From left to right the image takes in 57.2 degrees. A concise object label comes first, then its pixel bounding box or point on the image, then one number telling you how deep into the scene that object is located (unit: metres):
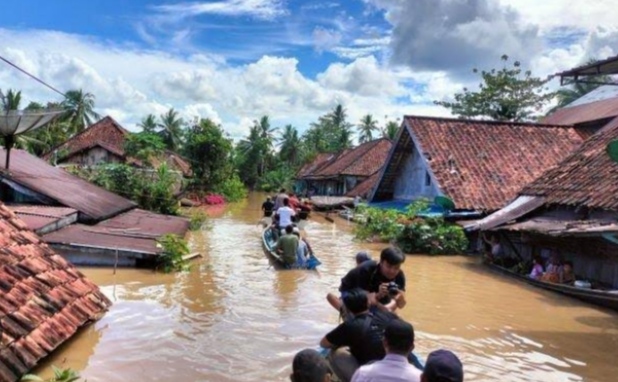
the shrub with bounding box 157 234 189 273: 13.49
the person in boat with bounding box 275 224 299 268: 14.44
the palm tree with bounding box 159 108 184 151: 59.97
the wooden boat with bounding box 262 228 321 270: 14.76
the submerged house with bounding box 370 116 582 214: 21.45
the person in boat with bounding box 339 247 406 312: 6.10
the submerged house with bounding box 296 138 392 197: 42.50
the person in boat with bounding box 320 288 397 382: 5.06
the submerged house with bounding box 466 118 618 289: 12.28
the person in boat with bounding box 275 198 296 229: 16.33
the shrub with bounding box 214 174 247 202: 41.69
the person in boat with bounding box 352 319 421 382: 3.89
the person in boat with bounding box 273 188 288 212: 19.26
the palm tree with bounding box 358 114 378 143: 76.81
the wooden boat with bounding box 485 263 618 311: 10.94
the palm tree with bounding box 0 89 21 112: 42.91
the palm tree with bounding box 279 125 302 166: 75.50
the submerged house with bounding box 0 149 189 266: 12.74
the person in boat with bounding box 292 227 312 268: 14.63
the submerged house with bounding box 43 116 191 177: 37.00
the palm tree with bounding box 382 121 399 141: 65.69
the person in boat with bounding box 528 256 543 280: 13.98
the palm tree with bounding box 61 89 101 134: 53.50
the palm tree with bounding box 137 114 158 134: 62.78
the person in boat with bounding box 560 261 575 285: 13.44
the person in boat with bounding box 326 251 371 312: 6.46
